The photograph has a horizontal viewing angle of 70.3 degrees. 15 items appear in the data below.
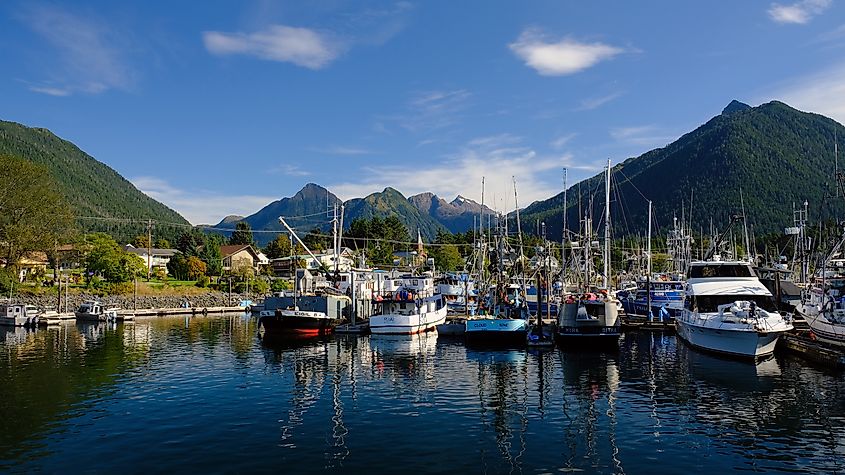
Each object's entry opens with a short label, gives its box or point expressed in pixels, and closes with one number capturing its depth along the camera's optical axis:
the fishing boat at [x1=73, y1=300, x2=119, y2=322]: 83.75
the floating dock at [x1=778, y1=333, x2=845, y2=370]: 37.94
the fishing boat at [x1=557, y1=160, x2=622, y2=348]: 50.16
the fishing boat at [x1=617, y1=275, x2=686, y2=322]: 70.97
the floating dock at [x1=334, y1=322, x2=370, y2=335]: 67.06
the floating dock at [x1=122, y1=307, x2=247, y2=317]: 94.50
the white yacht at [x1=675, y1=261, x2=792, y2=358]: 41.41
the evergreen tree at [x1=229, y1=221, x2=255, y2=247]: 193.60
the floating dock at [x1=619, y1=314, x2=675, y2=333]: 64.06
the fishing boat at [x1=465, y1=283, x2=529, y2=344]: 54.28
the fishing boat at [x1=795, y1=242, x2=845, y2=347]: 40.94
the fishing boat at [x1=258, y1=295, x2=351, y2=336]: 62.91
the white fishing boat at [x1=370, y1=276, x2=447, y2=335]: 62.09
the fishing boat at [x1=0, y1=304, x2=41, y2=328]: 75.25
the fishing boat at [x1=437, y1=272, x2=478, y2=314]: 89.81
